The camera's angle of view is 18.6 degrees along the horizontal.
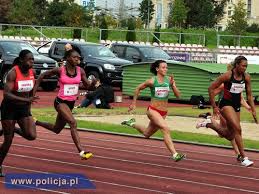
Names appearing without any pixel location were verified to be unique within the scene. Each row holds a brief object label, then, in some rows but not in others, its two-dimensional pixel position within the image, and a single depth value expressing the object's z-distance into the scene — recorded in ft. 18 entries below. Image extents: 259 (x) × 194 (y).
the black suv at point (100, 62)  102.27
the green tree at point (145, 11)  335.06
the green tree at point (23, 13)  264.31
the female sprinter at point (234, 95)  42.78
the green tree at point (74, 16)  259.19
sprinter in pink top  41.22
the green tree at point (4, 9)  290.35
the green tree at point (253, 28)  302.19
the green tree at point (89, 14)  273.33
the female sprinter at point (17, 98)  36.06
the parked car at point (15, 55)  97.86
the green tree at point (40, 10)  282.07
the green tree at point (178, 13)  286.25
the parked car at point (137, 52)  108.78
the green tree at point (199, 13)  308.81
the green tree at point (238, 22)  255.70
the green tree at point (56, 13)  276.82
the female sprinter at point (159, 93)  44.37
